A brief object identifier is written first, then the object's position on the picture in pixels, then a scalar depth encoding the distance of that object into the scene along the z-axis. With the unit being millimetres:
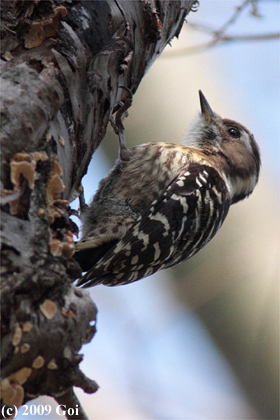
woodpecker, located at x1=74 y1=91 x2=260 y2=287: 3448
